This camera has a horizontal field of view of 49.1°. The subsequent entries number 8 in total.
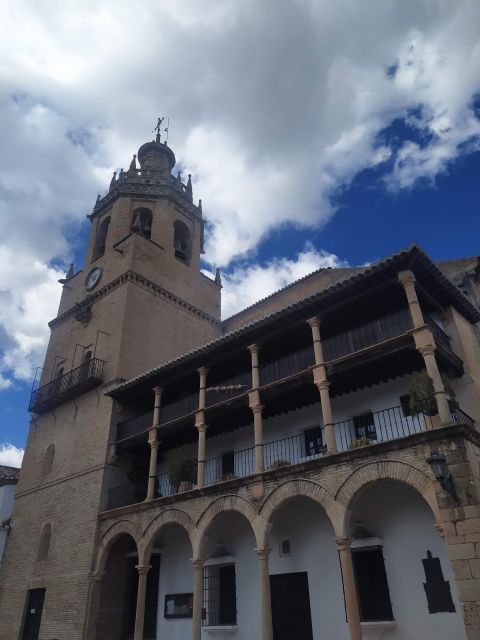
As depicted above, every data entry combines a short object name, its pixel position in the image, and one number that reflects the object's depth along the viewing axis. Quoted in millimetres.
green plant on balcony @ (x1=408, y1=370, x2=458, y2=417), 11224
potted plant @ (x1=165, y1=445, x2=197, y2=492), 16062
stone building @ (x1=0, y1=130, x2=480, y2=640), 11273
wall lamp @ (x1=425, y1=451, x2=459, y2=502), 9836
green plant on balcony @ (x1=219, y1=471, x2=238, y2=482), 14712
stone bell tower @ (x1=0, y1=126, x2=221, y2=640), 17547
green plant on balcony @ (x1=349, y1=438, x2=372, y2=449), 12195
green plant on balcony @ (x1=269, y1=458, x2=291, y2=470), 13655
